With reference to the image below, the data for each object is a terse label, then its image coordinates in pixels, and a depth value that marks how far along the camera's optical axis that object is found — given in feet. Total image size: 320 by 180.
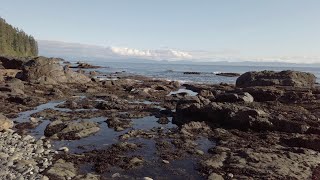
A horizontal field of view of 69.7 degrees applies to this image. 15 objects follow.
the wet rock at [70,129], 43.94
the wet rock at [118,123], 50.47
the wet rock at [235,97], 66.73
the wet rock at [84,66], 282.24
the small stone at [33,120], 52.78
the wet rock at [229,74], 222.58
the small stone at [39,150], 36.65
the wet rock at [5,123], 45.29
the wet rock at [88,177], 30.05
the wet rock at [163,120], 55.44
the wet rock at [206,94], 81.83
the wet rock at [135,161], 34.44
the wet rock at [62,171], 30.25
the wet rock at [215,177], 31.05
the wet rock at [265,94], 74.95
